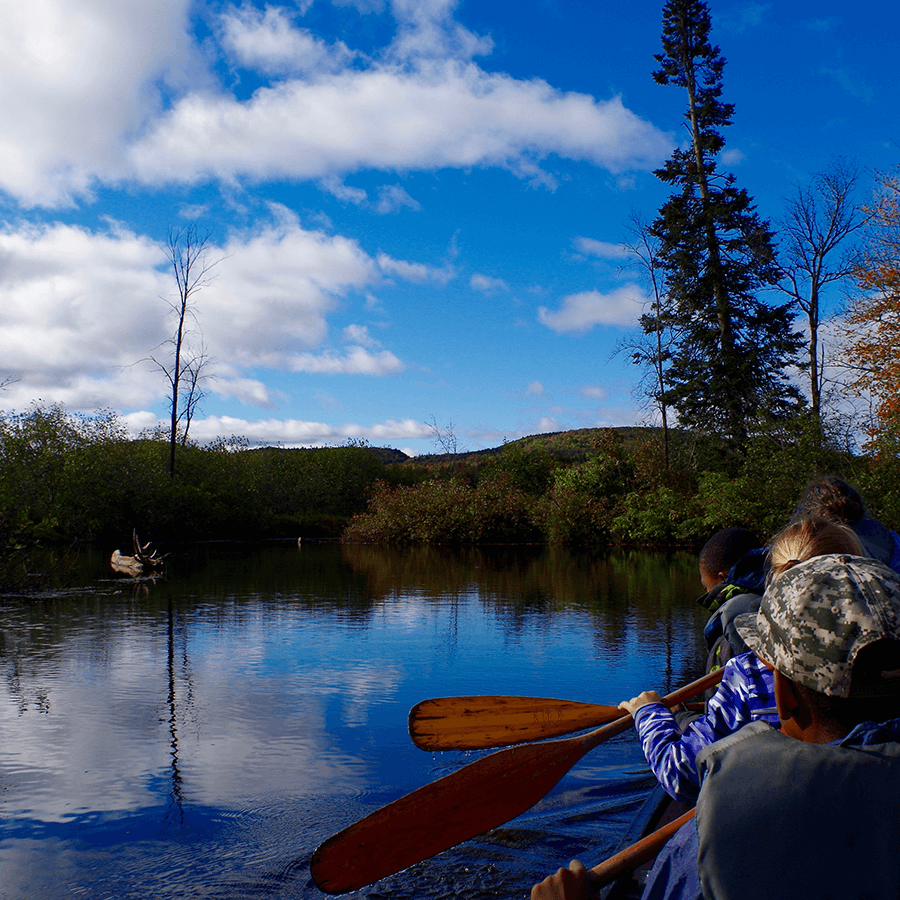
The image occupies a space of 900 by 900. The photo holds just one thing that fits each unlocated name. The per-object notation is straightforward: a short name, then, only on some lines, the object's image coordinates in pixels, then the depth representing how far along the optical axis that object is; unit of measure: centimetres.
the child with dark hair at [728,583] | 328
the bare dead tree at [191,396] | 3250
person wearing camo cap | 127
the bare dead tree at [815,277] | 2391
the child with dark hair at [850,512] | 379
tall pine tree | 2602
